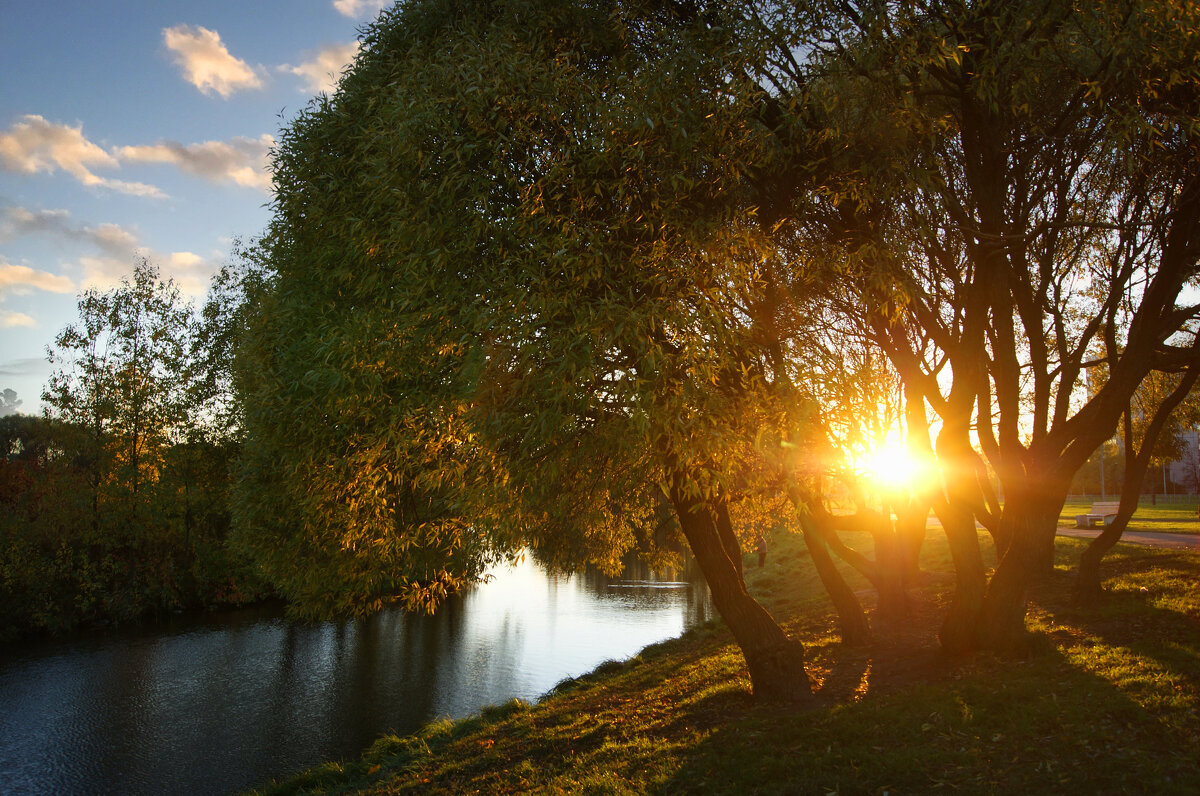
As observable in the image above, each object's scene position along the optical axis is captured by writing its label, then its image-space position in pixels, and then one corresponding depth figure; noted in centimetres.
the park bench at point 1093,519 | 3700
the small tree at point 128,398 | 3628
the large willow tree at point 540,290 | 873
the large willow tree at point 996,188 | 920
